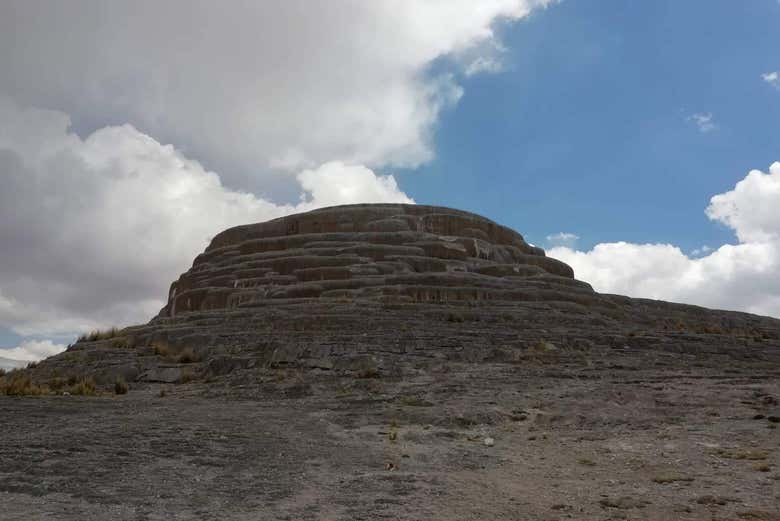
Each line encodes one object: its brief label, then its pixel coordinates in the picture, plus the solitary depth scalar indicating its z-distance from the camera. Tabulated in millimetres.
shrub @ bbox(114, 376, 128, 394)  16656
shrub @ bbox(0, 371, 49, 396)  16156
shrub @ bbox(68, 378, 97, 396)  16500
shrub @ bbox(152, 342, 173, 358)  20272
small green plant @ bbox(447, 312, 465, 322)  22375
